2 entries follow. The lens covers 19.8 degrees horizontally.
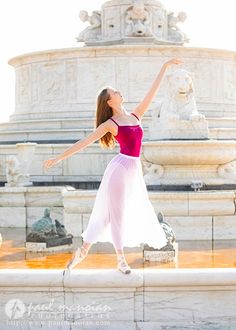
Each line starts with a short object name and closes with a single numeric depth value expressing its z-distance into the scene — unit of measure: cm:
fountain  591
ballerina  583
